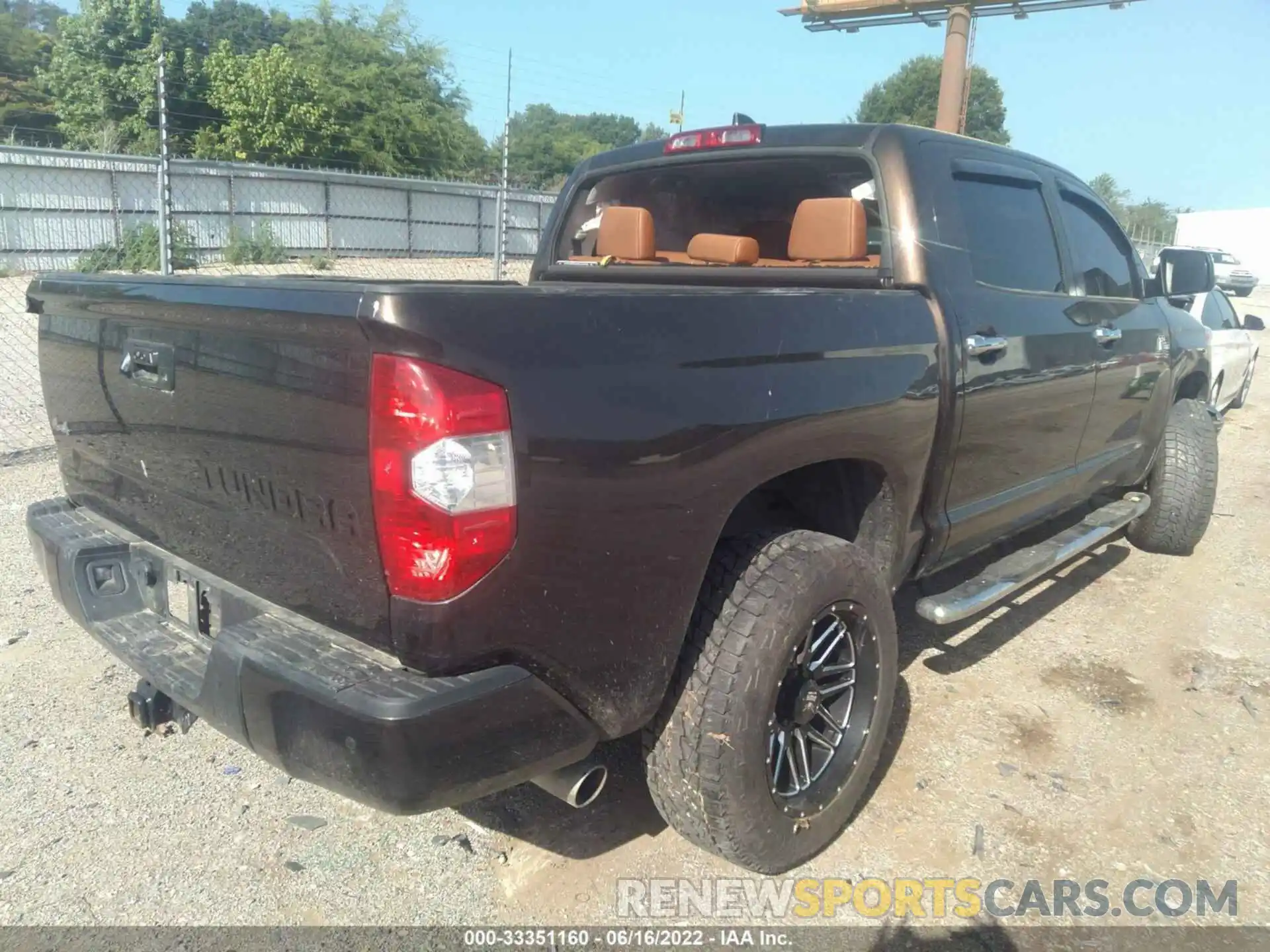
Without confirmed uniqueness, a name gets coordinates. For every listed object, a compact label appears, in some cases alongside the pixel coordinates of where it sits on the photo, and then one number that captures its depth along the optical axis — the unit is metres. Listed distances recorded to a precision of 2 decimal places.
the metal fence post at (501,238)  11.82
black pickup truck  1.77
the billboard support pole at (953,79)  17.64
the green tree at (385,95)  33.81
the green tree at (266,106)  31.55
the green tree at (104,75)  33.16
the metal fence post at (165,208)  8.03
